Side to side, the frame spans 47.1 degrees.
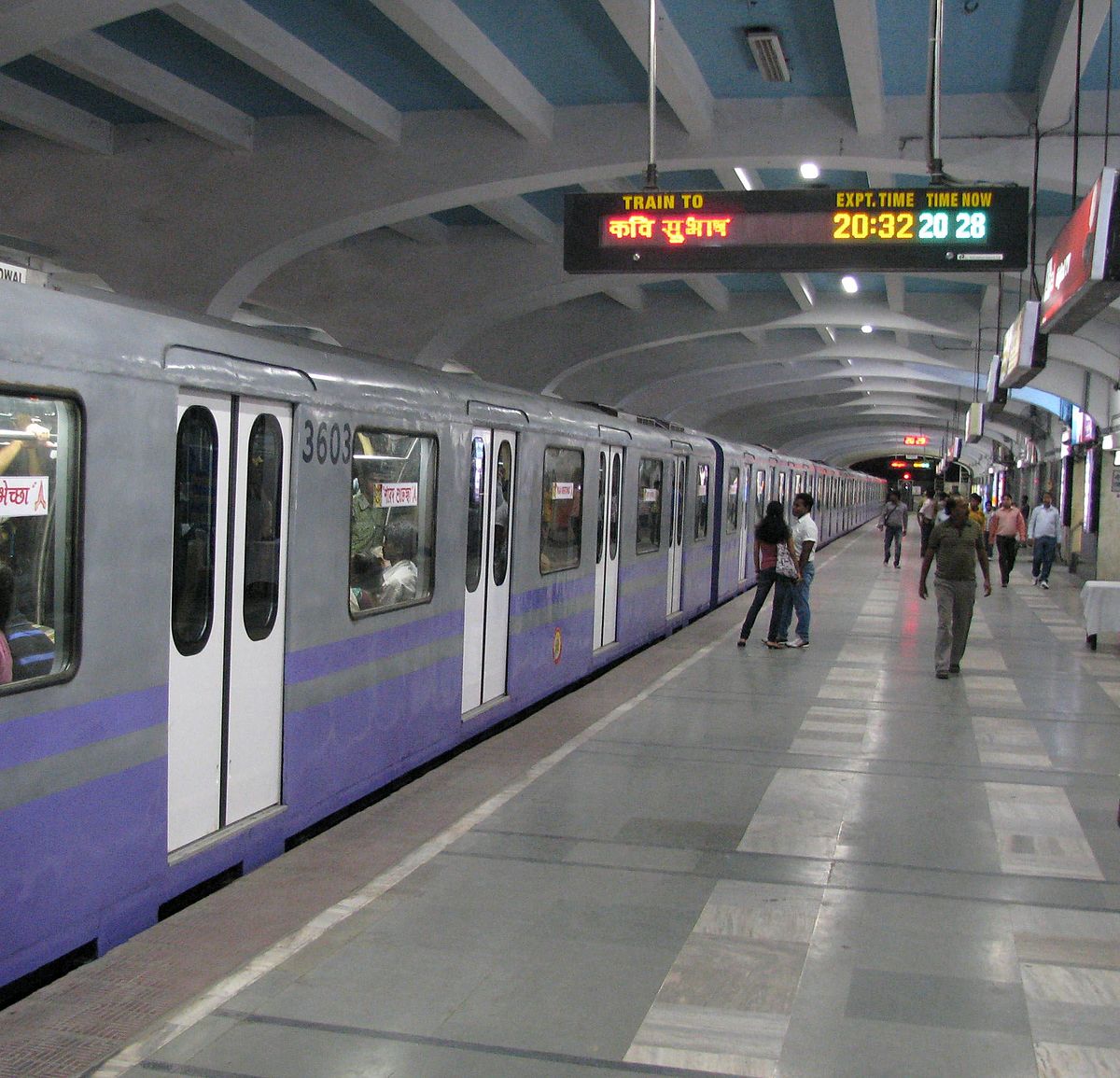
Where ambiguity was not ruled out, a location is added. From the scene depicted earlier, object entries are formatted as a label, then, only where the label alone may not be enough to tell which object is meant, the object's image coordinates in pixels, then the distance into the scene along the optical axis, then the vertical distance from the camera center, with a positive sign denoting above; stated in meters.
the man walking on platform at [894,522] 27.98 -0.22
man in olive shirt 11.59 -0.59
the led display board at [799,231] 8.77 +1.96
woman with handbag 13.19 -0.59
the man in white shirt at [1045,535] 23.33 -0.36
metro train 4.35 -0.45
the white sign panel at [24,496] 4.16 -0.03
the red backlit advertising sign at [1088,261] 6.58 +1.39
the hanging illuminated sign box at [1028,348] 10.23 +1.35
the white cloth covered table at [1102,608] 14.23 -1.01
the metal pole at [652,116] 8.28 +2.77
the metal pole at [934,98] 7.93 +2.66
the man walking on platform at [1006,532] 23.55 -0.33
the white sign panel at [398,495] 6.98 +0.01
